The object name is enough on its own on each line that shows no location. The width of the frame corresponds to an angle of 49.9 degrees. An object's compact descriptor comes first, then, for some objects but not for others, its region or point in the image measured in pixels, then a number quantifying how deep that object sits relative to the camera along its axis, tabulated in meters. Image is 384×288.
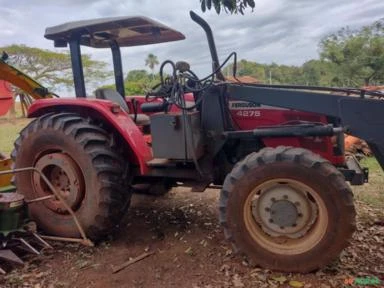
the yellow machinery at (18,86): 4.60
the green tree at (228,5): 3.02
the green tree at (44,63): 31.00
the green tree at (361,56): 20.17
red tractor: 3.05
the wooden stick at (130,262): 3.35
